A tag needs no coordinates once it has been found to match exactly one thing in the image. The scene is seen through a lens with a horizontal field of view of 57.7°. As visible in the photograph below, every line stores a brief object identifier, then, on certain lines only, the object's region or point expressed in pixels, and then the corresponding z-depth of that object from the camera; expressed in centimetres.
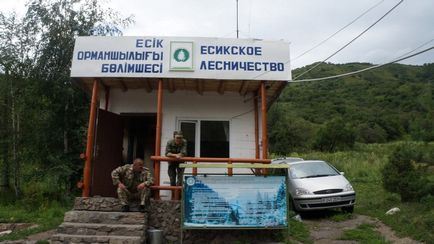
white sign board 871
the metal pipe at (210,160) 803
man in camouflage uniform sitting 780
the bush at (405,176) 1092
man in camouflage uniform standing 856
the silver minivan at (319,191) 1027
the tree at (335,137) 3728
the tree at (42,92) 1359
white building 872
